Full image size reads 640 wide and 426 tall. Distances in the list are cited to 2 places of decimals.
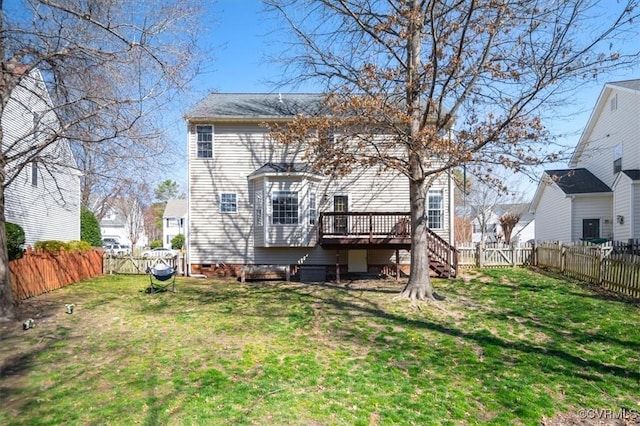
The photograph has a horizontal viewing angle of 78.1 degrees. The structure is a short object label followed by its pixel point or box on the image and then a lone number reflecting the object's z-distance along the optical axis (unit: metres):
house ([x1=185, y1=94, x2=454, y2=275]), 16.33
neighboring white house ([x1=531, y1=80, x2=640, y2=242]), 18.17
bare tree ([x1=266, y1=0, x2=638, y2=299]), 9.13
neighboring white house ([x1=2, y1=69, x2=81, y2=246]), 16.47
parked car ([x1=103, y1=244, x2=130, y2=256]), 42.79
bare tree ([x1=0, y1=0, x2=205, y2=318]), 8.66
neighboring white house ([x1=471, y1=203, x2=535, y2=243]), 42.42
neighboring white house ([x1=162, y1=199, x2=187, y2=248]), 55.41
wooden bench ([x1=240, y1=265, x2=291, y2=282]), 15.62
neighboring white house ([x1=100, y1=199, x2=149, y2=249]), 47.57
